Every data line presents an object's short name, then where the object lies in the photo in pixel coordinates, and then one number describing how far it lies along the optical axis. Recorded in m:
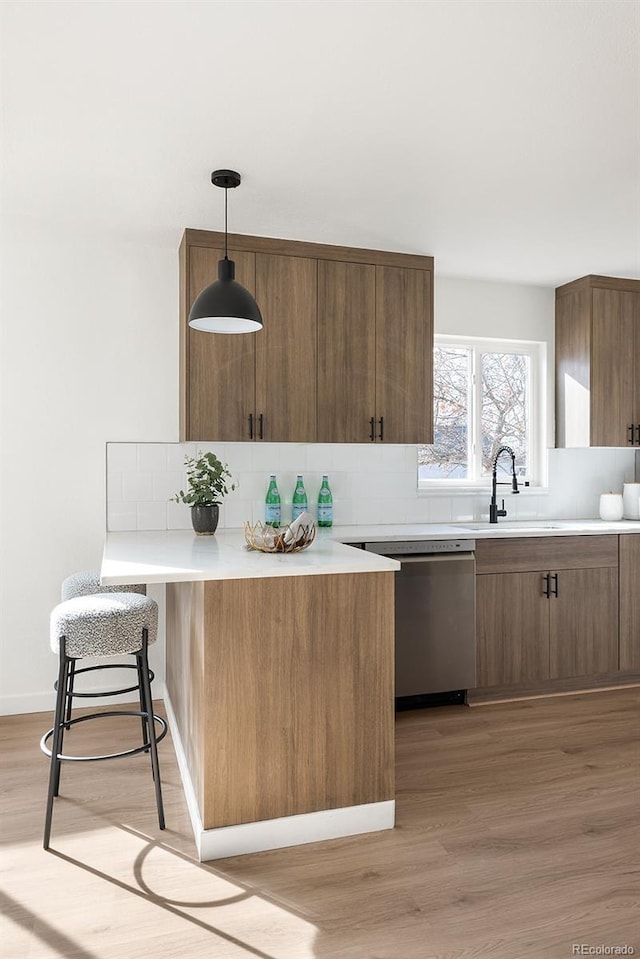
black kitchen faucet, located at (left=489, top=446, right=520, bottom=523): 4.15
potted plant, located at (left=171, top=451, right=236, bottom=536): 3.37
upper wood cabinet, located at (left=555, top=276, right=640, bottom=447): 4.26
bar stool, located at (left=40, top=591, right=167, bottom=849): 2.30
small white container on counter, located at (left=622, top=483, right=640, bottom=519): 4.49
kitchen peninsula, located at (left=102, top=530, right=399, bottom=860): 2.20
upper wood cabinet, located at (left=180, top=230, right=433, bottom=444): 3.44
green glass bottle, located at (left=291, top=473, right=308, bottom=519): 3.87
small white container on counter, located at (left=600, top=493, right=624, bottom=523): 4.46
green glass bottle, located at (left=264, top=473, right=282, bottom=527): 3.80
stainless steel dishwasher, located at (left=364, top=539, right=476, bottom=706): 3.49
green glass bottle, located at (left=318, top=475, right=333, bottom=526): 3.88
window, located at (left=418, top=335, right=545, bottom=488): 4.38
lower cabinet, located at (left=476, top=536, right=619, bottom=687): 3.69
